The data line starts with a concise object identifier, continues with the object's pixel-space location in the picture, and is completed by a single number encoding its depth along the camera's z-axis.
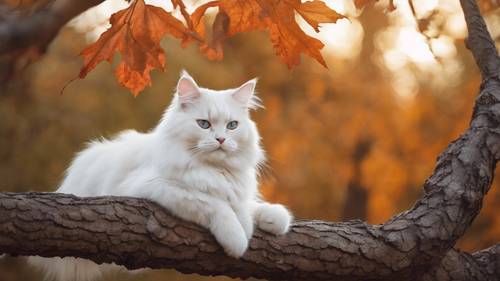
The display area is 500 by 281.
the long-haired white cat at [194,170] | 2.42
